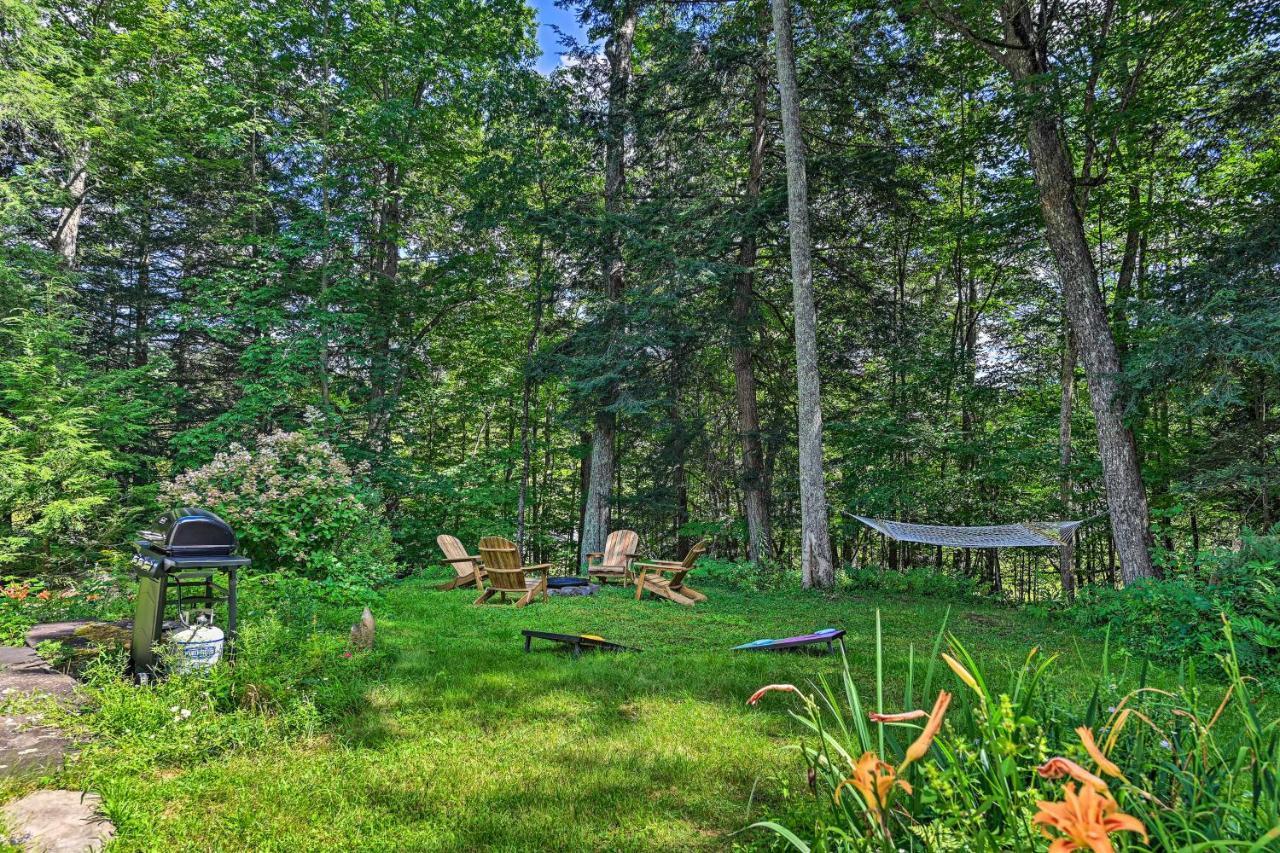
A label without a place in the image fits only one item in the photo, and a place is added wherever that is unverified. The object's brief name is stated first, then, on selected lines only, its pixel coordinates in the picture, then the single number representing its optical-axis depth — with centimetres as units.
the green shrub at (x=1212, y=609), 392
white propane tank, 307
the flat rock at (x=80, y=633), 401
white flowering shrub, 582
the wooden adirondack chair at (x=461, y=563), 829
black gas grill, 313
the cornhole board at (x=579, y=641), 445
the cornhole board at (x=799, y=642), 424
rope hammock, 746
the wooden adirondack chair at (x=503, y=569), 674
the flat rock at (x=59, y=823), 188
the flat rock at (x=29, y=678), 309
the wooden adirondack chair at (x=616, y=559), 867
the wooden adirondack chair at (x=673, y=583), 721
